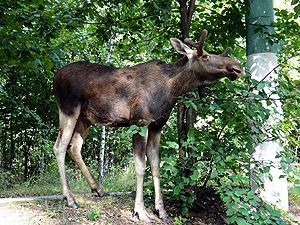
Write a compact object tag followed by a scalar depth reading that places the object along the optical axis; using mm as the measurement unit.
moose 5074
